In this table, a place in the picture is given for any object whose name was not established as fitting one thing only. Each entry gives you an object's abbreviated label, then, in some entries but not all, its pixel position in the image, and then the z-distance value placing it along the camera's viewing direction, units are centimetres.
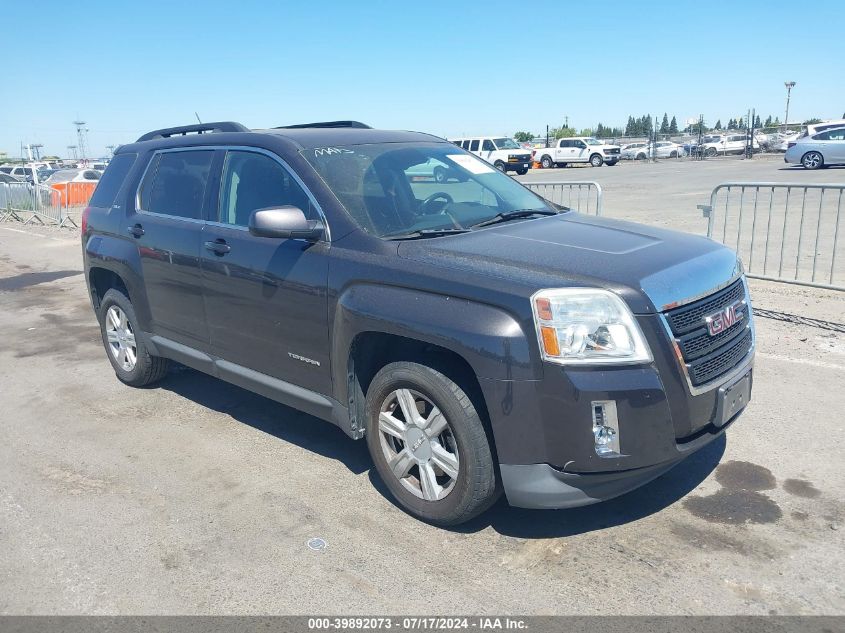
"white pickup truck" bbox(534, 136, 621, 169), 4403
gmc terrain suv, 320
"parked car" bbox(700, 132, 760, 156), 5047
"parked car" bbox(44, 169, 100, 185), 3187
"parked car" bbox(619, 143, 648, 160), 5175
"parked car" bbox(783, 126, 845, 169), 2941
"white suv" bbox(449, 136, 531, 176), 3816
